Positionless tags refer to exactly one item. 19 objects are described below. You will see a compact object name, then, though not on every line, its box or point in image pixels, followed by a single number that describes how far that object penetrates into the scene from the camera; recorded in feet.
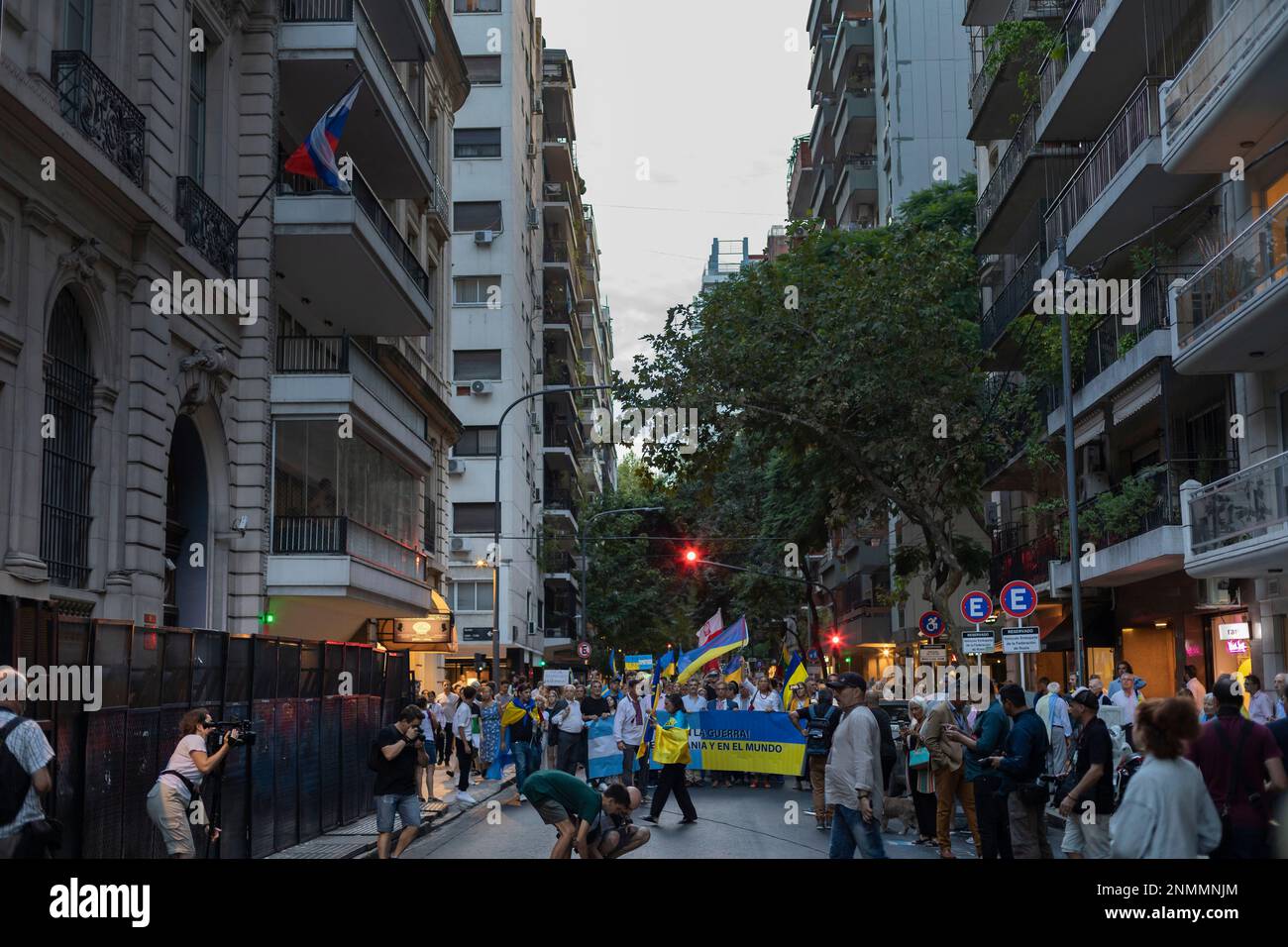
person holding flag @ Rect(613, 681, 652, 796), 76.74
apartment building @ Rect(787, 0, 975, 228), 175.52
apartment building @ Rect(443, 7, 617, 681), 184.03
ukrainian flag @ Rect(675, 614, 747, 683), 107.45
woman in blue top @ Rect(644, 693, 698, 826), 65.51
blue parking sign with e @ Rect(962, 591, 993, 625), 81.30
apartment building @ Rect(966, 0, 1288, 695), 71.15
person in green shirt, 38.60
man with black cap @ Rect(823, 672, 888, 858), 39.96
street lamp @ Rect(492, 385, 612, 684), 114.32
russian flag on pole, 74.64
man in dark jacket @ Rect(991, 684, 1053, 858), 42.34
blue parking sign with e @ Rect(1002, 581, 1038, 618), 77.51
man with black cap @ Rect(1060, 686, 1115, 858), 38.75
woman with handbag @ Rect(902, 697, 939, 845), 56.70
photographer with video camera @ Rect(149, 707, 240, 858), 39.78
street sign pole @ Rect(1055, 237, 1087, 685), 84.53
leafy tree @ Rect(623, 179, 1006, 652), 102.01
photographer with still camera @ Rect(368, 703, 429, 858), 48.01
